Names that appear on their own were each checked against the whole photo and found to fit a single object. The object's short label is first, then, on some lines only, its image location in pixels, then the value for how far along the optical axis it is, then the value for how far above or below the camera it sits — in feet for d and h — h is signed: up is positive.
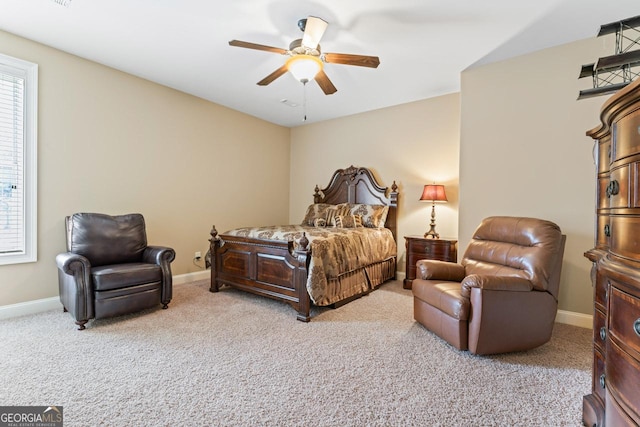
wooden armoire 3.29 -0.59
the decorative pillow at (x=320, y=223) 15.65 -0.67
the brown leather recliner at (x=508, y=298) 7.20 -2.13
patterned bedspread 10.18 -1.68
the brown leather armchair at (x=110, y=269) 8.96 -2.00
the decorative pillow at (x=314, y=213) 16.47 -0.15
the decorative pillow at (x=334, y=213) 15.73 -0.13
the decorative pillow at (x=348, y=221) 14.82 -0.52
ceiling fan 8.01 +4.29
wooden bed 10.19 -2.10
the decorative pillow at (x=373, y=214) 15.10 -0.16
